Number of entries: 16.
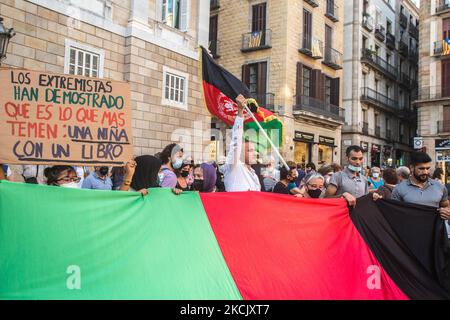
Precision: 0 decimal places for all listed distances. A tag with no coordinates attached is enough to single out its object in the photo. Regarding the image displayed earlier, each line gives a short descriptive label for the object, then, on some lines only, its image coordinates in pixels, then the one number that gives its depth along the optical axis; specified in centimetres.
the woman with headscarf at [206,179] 696
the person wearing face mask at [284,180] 561
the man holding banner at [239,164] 487
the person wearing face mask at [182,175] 552
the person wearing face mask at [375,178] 1015
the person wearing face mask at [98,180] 625
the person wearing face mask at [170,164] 499
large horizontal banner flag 336
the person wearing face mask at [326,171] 955
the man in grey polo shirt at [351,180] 495
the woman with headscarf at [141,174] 411
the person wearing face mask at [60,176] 398
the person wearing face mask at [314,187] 537
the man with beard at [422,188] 474
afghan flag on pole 594
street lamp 676
